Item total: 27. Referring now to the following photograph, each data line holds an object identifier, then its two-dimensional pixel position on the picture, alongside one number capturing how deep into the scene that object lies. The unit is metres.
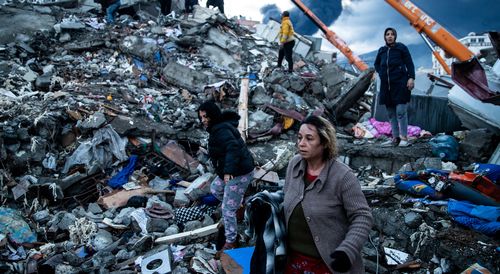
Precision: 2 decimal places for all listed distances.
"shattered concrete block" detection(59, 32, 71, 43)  10.63
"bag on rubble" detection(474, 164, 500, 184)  4.07
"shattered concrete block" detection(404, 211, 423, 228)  3.85
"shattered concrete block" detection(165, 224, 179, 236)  4.23
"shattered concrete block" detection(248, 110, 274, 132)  7.29
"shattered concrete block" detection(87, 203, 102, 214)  4.83
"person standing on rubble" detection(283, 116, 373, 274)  1.78
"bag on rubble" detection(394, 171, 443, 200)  4.28
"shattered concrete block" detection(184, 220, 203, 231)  4.28
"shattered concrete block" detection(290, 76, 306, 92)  9.04
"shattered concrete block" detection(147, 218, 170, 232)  4.35
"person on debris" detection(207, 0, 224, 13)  15.14
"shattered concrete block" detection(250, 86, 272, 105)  8.16
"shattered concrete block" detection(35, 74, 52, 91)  7.86
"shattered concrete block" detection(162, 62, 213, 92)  9.20
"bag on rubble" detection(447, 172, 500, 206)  3.88
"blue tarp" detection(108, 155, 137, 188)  5.39
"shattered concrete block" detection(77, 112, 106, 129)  5.85
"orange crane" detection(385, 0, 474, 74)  8.26
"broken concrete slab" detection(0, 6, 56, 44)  10.51
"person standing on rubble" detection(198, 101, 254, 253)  3.42
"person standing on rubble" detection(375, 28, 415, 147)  5.41
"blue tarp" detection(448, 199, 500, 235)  3.42
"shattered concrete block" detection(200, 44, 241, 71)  11.29
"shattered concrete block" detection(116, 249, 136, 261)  3.77
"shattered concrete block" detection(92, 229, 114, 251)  4.04
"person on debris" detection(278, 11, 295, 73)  9.69
